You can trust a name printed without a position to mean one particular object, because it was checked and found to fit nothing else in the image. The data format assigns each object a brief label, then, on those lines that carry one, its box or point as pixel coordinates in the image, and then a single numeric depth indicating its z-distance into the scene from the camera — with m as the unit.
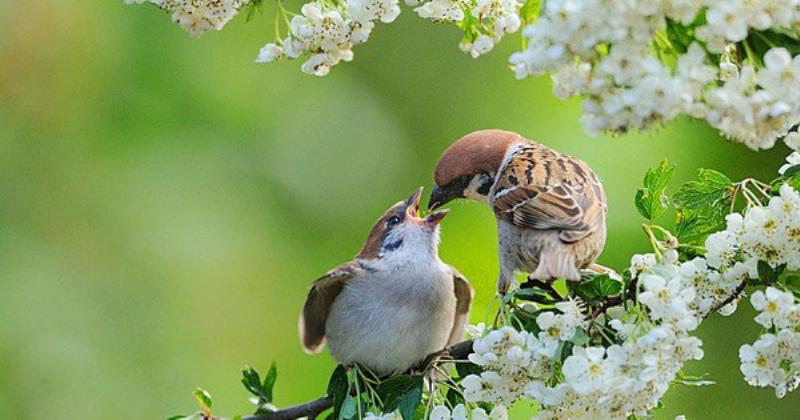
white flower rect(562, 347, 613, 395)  4.08
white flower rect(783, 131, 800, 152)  4.41
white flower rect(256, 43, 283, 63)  4.90
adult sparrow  5.94
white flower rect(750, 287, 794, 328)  4.16
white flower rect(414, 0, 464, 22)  4.82
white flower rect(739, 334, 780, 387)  4.28
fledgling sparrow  6.86
